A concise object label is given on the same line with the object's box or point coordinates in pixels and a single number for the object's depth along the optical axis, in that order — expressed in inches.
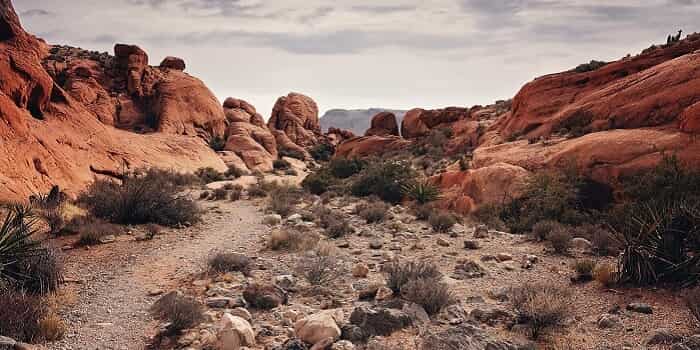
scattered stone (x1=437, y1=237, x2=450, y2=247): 406.6
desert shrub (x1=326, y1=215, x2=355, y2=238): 454.8
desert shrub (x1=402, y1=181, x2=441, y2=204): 667.4
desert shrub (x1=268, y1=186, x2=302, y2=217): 609.0
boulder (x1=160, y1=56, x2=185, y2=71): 1668.8
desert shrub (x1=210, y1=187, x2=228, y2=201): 778.8
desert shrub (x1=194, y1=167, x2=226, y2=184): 1138.3
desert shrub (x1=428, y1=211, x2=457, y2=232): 479.5
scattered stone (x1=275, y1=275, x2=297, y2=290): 278.8
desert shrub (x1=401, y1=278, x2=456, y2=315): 233.8
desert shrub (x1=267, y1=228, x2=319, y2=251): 386.3
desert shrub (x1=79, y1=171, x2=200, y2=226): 439.2
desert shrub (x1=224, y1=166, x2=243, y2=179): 1245.9
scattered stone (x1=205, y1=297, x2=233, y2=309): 240.1
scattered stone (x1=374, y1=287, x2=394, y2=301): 256.1
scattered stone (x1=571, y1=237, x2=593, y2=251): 371.6
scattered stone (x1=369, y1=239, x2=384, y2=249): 405.4
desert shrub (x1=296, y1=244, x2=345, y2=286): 284.8
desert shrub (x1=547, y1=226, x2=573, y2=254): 364.2
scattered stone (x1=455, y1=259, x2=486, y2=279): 309.0
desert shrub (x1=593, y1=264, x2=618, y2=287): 266.1
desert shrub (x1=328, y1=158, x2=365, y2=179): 1080.2
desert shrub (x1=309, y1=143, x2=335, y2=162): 2069.4
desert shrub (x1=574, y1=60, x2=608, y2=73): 895.7
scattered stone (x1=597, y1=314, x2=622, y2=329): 210.2
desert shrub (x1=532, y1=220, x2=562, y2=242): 413.1
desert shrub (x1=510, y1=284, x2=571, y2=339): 205.6
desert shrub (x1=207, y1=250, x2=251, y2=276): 307.3
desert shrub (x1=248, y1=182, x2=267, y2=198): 814.5
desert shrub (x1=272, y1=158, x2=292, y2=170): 1625.2
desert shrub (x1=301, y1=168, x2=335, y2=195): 925.8
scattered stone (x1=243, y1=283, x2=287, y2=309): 242.5
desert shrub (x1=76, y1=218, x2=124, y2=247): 357.7
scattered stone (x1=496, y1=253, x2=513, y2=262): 350.1
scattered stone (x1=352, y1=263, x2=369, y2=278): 308.4
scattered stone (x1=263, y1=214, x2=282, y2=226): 525.7
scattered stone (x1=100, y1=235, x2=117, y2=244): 369.1
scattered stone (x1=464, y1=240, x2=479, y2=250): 393.7
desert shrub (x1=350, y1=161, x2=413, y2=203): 732.7
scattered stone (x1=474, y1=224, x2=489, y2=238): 439.2
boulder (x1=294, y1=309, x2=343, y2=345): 195.0
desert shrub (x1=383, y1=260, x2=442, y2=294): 263.0
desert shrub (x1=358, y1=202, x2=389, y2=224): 536.7
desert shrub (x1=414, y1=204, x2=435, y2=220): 562.0
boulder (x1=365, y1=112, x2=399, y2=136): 1753.4
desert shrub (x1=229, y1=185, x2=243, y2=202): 769.6
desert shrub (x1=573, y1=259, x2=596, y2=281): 286.0
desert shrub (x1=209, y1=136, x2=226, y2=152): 1517.0
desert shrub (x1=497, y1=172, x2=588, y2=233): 463.8
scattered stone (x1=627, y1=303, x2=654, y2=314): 221.8
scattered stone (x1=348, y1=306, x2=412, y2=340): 204.8
